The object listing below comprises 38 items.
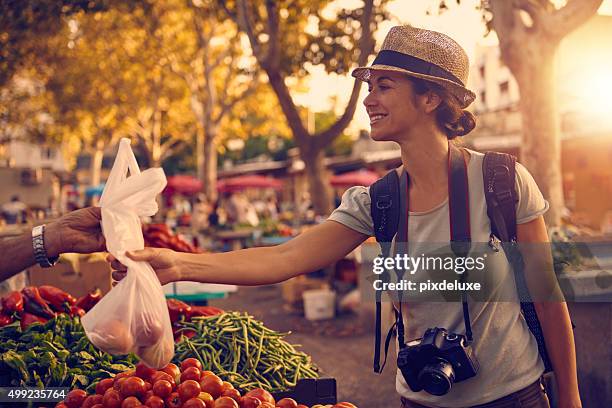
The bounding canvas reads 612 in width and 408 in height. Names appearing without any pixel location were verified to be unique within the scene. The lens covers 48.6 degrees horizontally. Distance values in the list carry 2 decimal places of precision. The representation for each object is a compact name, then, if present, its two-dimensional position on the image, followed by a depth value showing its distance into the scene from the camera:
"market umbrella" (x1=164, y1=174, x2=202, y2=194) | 36.50
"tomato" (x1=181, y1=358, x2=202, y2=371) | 3.46
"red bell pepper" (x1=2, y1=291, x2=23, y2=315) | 4.65
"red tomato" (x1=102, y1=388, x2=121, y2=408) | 2.99
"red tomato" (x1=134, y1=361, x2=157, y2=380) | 3.20
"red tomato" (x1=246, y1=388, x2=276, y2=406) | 3.13
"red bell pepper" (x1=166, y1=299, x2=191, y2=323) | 4.80
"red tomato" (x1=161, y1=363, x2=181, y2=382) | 3.24
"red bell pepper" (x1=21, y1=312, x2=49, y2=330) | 4.52
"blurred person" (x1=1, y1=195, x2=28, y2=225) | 18.95
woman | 2.38
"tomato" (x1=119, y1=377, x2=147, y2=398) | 3.04
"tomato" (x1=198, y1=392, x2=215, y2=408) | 3.02
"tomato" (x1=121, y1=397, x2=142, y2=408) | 2.92
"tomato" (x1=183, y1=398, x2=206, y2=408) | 2.92
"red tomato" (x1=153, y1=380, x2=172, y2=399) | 3.04
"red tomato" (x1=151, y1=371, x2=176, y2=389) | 3.12
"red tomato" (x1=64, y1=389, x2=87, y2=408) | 3.13
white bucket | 11.12
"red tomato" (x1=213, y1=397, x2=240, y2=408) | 2.97
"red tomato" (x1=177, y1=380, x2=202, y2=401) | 3.05
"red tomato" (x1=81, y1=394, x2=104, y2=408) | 3.05
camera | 2.29
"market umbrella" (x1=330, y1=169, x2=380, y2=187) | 28.83
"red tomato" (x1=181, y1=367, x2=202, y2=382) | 3.26
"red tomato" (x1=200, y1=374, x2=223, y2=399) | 3.17
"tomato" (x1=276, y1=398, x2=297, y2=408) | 3.16
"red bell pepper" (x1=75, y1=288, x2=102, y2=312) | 5.08
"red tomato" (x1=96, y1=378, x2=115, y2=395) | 3.20
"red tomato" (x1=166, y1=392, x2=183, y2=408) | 3.01
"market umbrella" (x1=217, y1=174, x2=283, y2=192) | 34.25
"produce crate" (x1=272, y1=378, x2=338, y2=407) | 3.93
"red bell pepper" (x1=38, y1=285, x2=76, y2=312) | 4.96
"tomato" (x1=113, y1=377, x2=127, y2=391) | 3.10
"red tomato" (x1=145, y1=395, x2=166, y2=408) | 2.95
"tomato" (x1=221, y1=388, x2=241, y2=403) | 3.11
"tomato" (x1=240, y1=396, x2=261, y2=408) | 3.04
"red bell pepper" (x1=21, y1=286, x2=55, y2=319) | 4.74
